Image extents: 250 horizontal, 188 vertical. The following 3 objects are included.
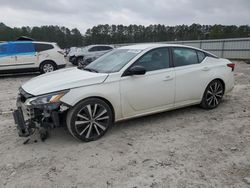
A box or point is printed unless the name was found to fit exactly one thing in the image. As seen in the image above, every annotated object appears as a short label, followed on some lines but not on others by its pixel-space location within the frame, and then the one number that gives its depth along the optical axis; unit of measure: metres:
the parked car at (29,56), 8.65
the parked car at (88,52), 13.23
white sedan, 2.85
